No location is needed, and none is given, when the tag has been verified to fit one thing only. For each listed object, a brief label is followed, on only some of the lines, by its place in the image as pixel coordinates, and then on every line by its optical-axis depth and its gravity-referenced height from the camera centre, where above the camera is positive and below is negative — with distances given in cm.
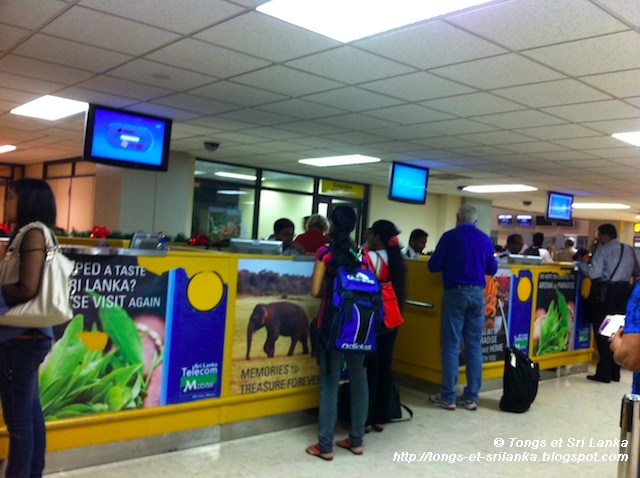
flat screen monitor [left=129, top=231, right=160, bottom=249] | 308 -11
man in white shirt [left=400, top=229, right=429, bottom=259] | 617 +3
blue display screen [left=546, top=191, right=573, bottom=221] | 1140 +101
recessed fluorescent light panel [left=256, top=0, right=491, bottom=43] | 295 +125
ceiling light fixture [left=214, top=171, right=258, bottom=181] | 1073 +102
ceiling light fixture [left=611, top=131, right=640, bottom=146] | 571 +129
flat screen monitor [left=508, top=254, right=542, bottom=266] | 547 -8
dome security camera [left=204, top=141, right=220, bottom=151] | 810 +118
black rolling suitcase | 444 -103
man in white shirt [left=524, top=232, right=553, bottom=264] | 1005 +7
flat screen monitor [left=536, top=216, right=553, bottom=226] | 2074 +121
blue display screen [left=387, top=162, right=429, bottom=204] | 879 +95
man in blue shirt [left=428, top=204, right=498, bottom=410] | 442 -41
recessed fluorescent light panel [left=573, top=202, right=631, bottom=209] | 1372 +134
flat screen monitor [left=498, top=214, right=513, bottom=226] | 2222 +123
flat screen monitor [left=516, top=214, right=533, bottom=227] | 2117 +122
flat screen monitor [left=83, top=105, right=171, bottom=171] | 572 +85
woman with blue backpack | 323 -65
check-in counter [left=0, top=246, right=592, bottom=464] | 285 -72
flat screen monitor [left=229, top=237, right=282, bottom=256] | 357 -11
